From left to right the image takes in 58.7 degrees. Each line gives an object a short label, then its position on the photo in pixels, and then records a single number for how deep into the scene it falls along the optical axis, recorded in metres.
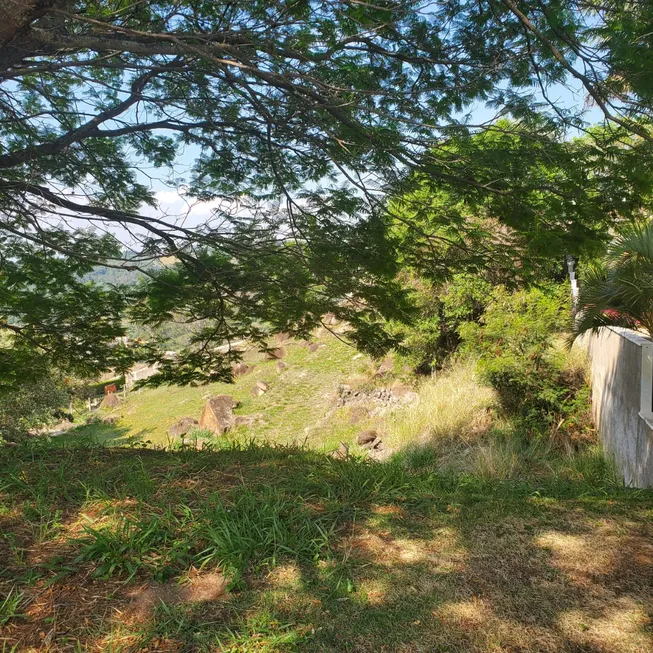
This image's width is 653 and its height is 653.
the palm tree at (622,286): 5.92
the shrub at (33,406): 18.75
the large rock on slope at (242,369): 27.55
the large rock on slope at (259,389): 22.81
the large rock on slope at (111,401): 35.71
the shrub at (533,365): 11.69
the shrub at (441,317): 15.23
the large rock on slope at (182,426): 20.86
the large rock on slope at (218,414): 19.28
